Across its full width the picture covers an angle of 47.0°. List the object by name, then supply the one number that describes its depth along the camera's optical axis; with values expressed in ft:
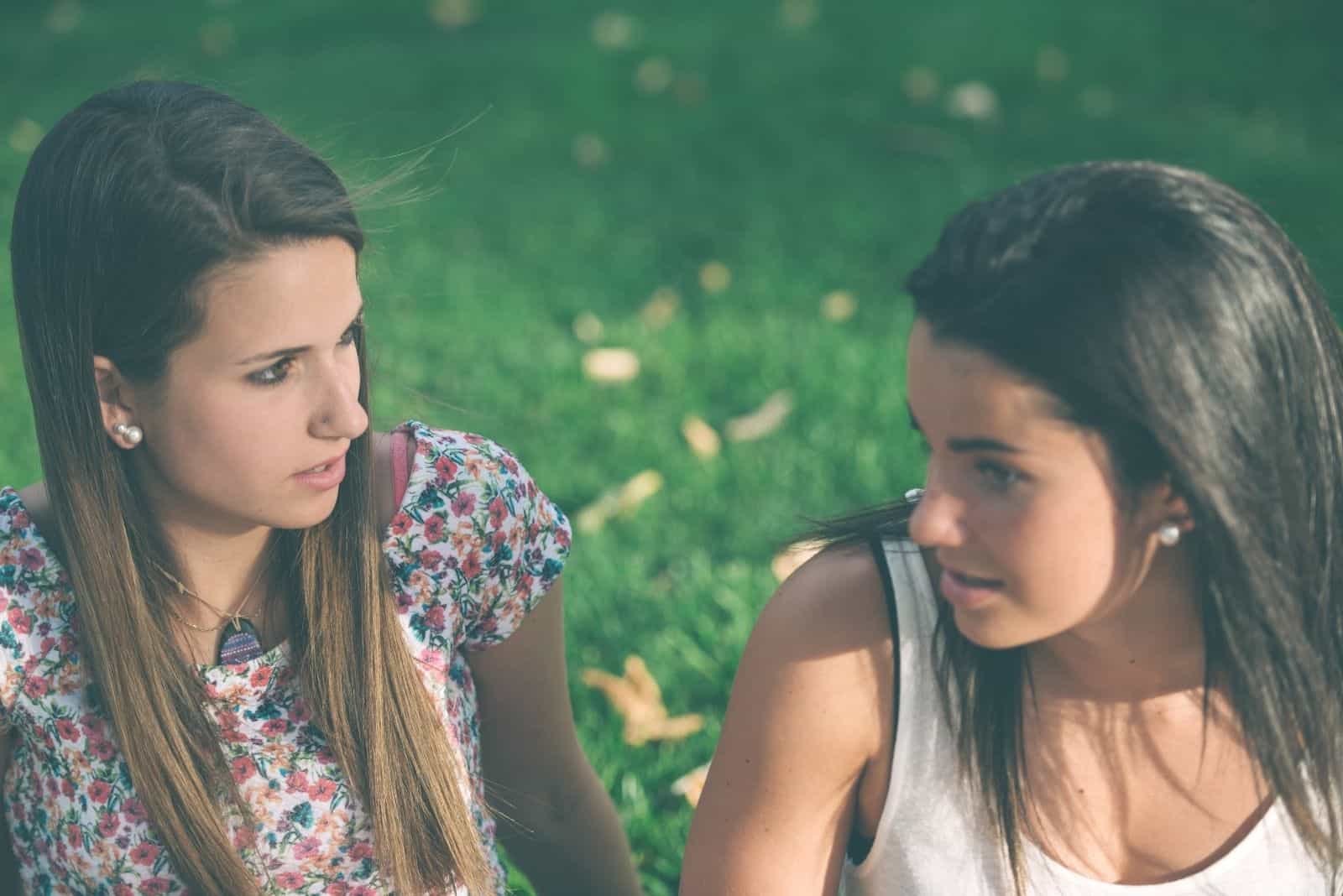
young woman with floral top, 6.34
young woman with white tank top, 5.29
